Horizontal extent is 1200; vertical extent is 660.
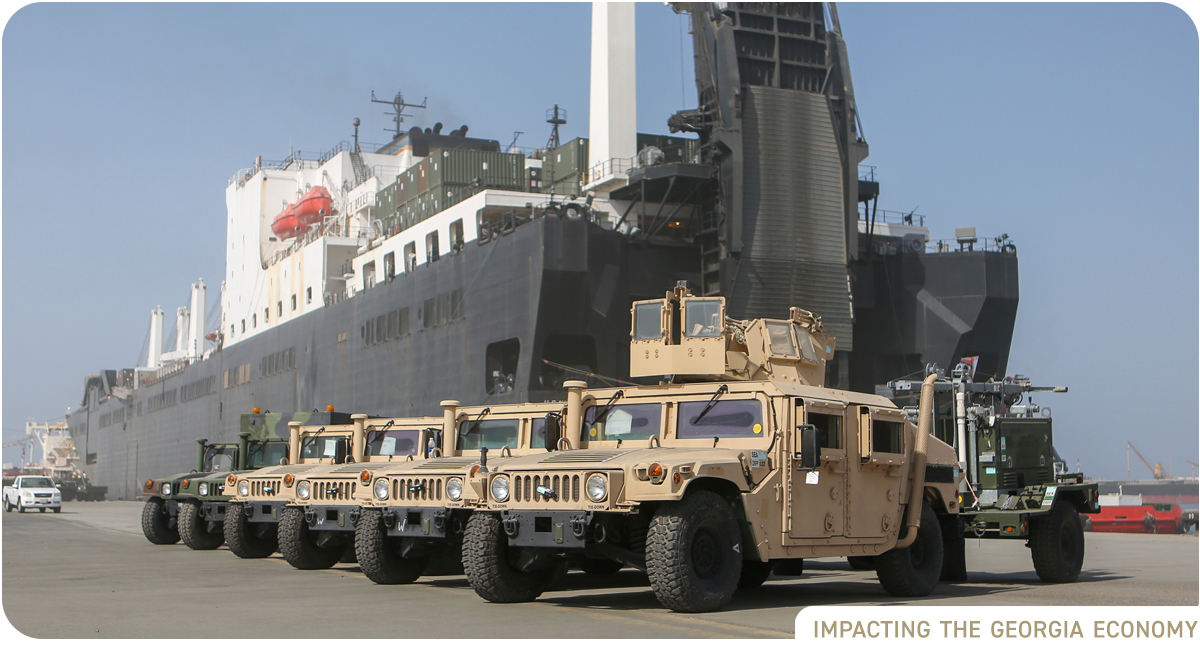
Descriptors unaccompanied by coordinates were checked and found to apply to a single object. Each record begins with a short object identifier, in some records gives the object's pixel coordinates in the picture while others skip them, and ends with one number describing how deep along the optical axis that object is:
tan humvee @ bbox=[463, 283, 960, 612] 9.56
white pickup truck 39.81
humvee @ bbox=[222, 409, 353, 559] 15.50
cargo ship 32.38
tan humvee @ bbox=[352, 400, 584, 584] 11.35
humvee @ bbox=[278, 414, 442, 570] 13.09
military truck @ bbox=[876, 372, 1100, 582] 14.00
